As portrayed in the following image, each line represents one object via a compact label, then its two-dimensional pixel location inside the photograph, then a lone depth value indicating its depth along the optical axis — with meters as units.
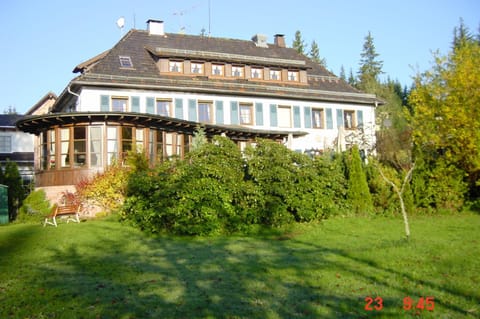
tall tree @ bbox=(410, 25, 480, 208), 18.22
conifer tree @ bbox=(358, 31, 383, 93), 68.38
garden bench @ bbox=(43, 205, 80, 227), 15.55
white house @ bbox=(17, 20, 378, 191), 20.89
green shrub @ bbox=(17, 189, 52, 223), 19.59
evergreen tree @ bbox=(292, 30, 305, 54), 65.31
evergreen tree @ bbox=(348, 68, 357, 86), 75.06
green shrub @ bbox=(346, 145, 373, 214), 17.72
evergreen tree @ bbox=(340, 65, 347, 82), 85.78
